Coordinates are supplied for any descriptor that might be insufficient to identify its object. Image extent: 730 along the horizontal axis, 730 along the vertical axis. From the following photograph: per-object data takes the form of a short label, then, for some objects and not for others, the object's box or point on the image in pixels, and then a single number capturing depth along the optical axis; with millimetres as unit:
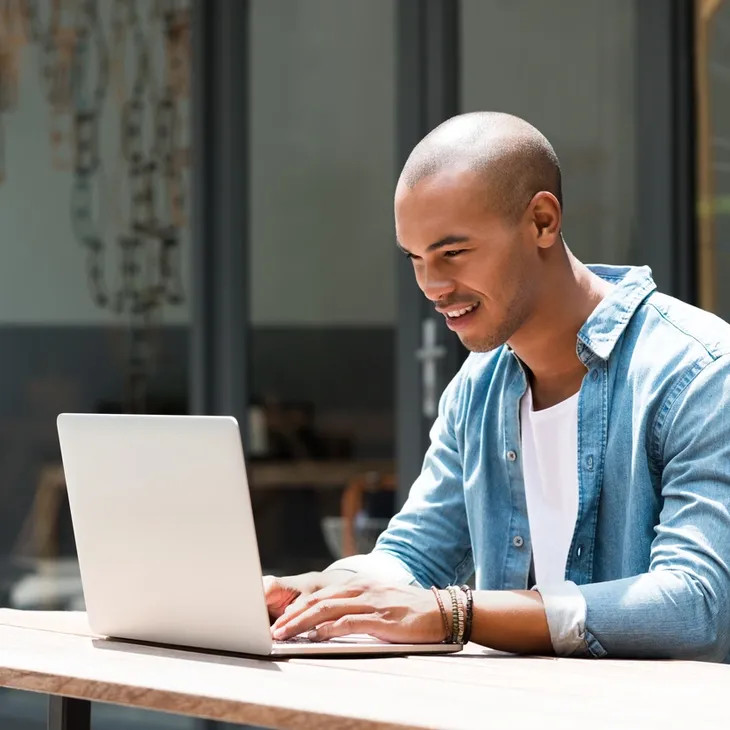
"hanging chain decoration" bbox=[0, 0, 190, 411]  5744
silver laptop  2887
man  2977
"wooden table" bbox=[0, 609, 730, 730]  2647
